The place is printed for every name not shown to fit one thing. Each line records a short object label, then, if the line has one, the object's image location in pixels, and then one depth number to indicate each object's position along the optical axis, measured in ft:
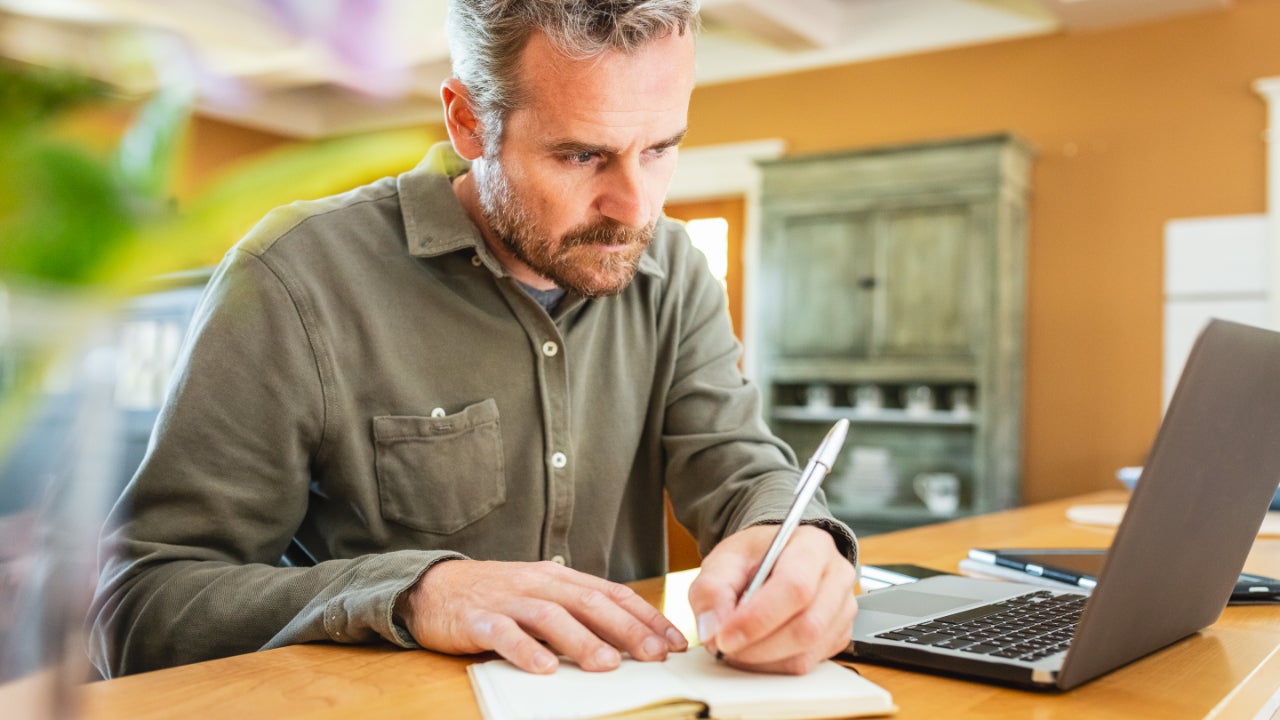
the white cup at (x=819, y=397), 15.61
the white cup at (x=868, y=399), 15.21
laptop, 2.35
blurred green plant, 0.79
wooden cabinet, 14.14
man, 2.89
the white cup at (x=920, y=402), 14.82
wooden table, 2.30
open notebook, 2.19
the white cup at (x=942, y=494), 14.44
